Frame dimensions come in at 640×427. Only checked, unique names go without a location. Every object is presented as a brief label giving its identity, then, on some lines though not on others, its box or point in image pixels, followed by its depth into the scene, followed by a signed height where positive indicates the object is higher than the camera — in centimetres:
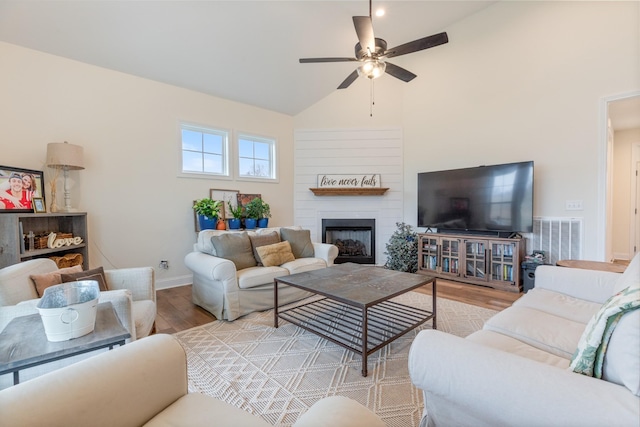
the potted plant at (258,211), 434 -6
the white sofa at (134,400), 74 -56
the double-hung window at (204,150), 411 +86
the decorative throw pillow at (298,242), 365 -46
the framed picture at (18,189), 262 +19
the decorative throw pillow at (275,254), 322 -55
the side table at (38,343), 98 -52
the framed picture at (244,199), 457 +13
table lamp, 284 +51
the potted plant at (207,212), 396 -7
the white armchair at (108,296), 149 -54
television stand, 374 -77
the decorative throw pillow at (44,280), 177 -46
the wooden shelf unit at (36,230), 246 -22
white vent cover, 353 -43
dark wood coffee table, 209 -87
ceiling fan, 228 +135
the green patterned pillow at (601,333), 90 -43
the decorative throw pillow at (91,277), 190 -47
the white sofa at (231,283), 272 -77
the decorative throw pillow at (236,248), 303 -45
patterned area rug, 163 -113
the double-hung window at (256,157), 470 +86
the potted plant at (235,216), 420 -14
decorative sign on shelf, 521 +46
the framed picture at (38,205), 276 +4
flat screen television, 371 +8
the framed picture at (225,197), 432 +16
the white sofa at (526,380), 77 -56
